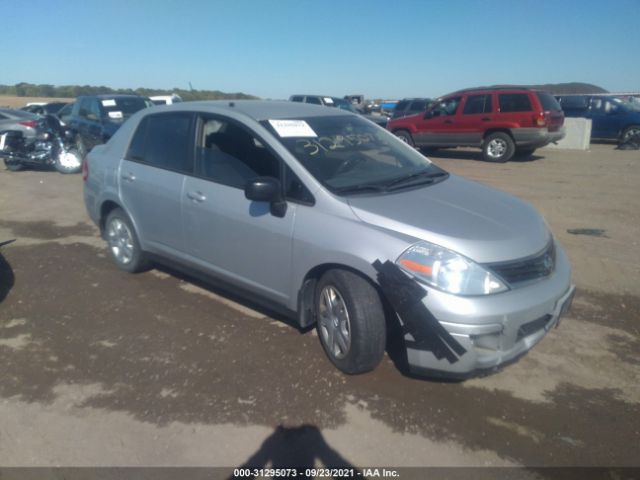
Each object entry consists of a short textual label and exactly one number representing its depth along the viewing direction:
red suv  12.73
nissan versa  2.89
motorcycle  11.95
